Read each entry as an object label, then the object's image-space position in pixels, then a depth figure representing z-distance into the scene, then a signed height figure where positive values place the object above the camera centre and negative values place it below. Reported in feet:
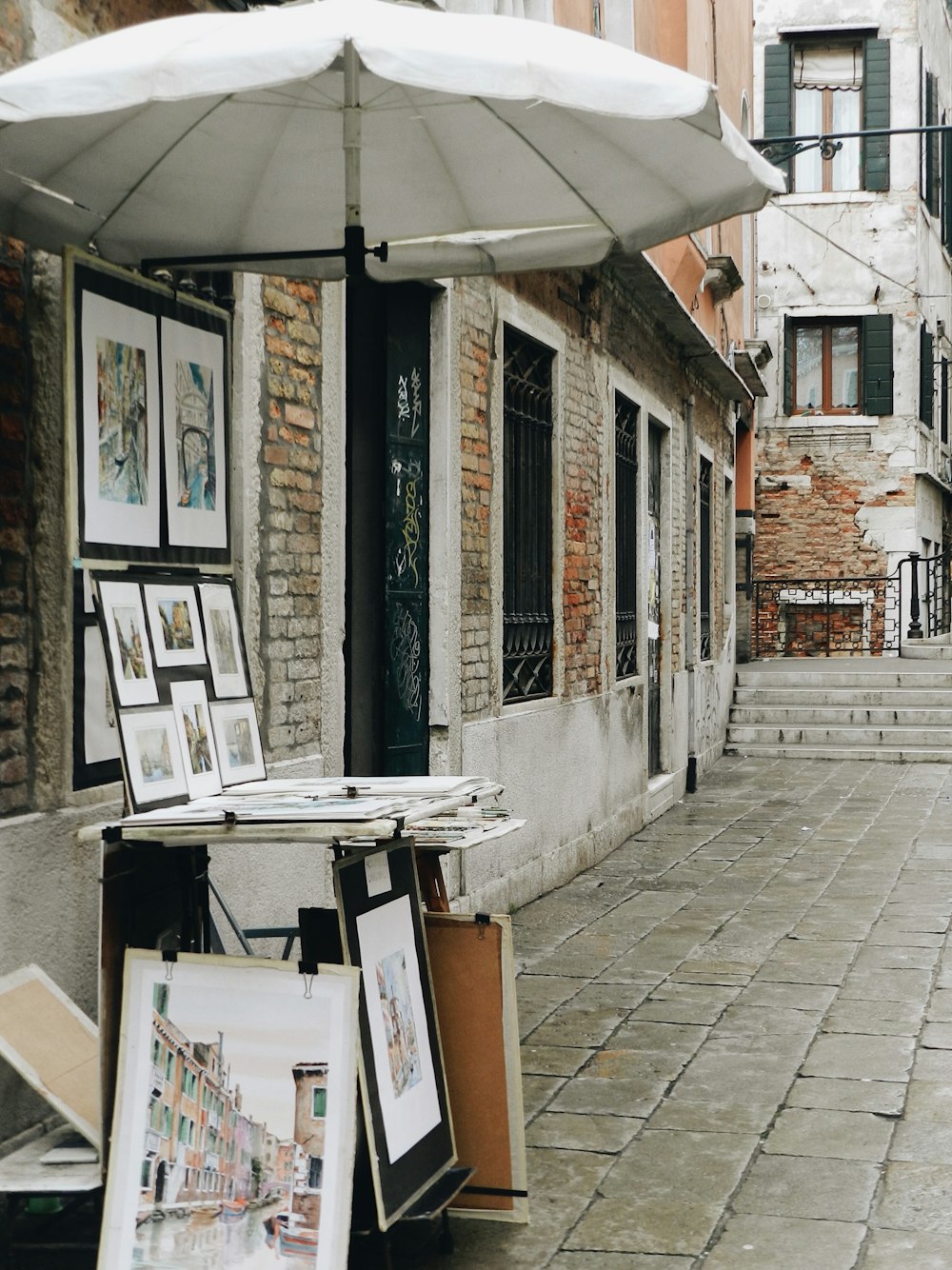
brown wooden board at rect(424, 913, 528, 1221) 12.58 -3.40
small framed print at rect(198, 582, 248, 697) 13.66 -0.16
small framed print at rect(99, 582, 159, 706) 12.10 -0.16
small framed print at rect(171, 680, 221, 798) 12.81 -0.93
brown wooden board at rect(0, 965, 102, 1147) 11.48 -3.15
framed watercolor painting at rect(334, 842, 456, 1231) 11.18 -2.97
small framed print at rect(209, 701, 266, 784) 13.50 -1.02
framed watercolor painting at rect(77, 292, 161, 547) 13.14 +1.67
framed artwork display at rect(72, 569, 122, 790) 14.49 -0.75
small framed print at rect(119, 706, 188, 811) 12.01 -1.03
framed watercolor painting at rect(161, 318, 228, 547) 14.55 +1.72
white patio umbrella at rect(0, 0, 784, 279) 10.31 +3.78
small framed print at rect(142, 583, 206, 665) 12.78 -0.02
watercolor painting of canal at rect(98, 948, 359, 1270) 10.44 -3.26
